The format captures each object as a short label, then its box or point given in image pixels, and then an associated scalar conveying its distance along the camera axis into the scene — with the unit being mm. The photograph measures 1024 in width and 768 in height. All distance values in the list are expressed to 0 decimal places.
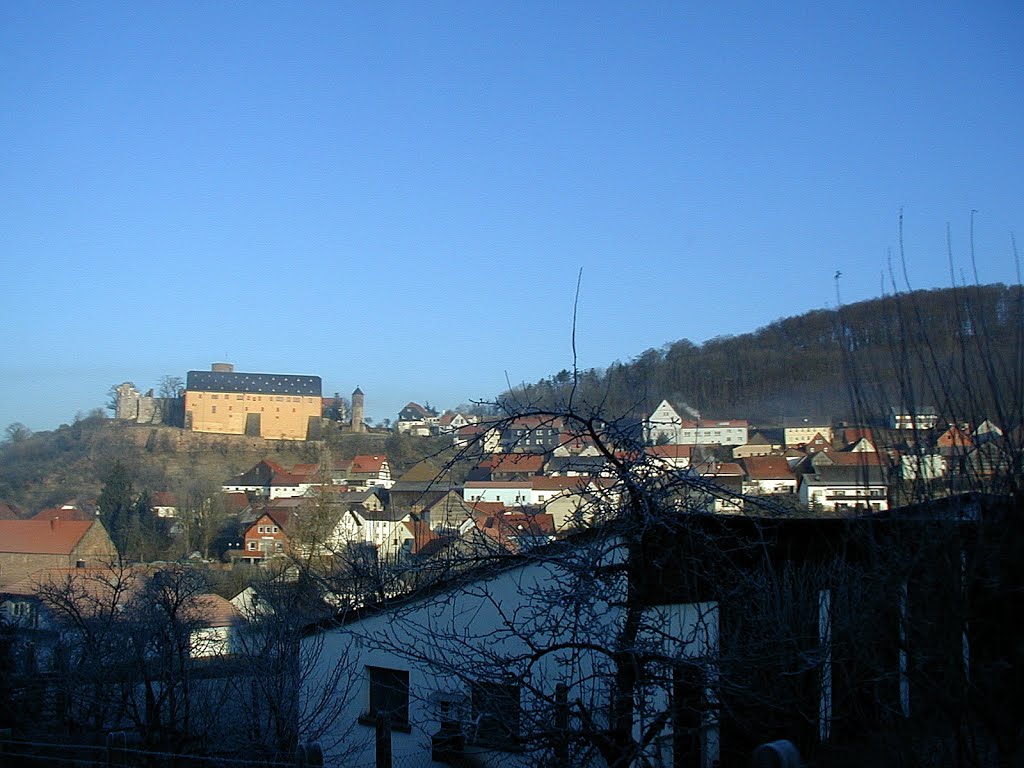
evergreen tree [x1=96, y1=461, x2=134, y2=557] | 59703
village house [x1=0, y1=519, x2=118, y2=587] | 47438
